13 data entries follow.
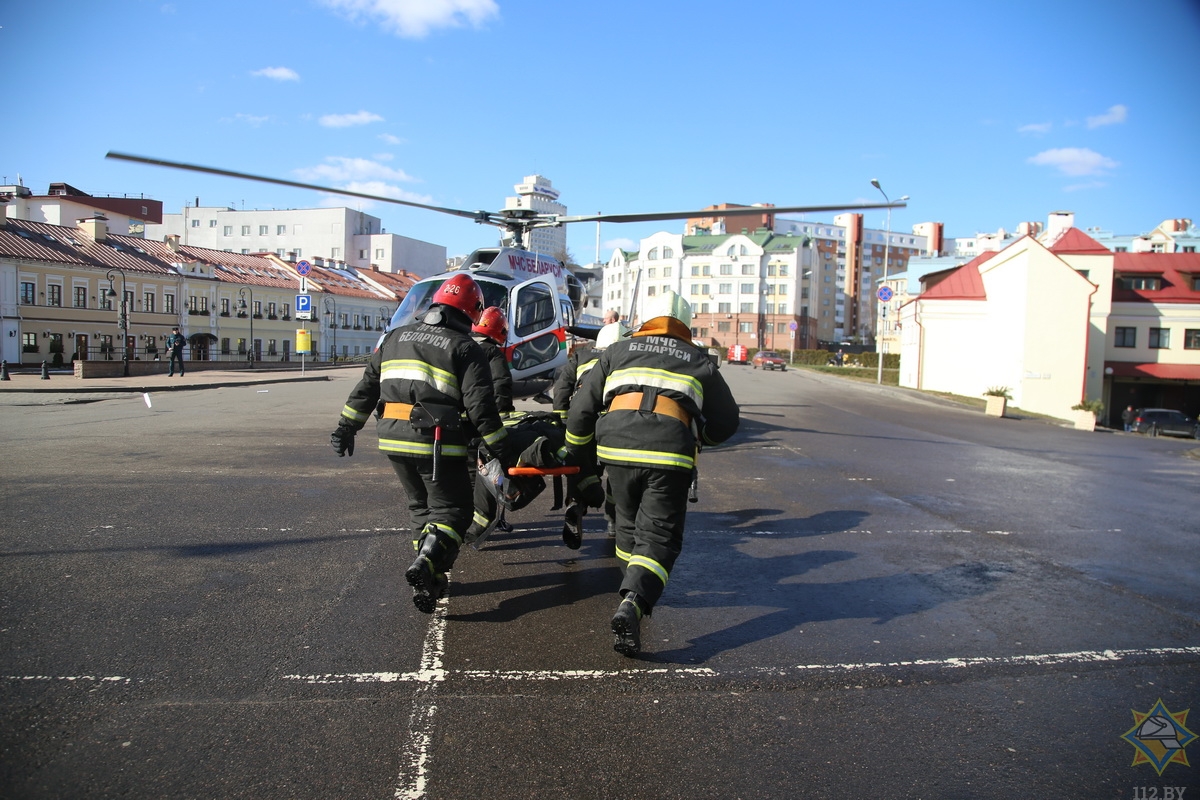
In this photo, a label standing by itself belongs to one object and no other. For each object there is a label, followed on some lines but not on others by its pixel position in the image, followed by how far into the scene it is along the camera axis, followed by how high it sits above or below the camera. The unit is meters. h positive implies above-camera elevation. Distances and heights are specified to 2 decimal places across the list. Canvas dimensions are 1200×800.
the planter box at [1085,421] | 23.05 -1.81
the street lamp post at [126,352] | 31.08 -0.79
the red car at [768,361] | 59.97 -0.84
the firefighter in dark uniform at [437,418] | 4.68 -0.46
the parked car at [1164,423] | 31.58 -2.52
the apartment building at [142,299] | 46.75 +2.53
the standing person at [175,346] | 31.14 -0.47
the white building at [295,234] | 97.81 +13.11
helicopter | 11.75 +0.83
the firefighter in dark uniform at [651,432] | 4.27 -0.48
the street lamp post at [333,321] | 68.44 +1.59
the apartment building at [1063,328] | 36.72 +1.62
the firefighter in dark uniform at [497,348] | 5.69 -0.04
